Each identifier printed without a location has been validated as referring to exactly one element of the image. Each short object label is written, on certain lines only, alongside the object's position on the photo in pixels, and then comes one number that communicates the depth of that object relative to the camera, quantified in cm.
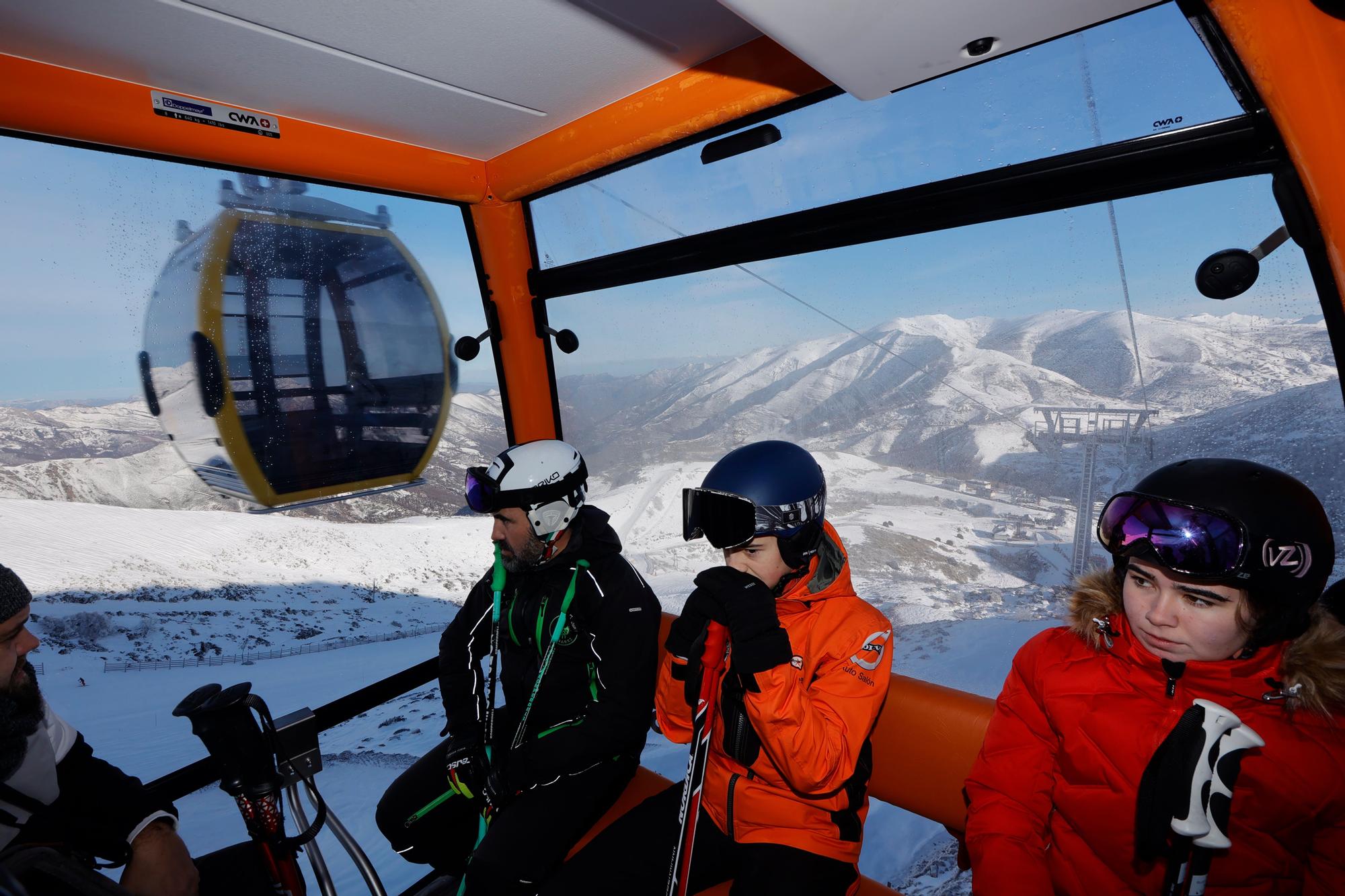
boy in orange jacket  142
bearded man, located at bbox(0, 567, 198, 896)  138
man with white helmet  194
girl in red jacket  114
